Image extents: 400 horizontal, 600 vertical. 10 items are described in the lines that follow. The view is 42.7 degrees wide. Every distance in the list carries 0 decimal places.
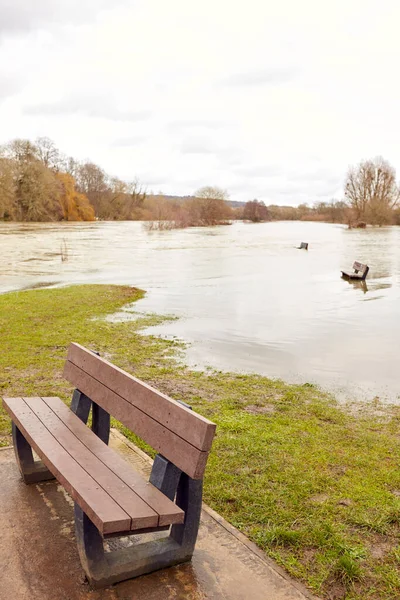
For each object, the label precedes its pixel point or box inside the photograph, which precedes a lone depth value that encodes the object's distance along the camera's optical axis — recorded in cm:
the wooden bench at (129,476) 226
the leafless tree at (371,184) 8712
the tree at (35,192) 6888
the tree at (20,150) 7100
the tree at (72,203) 7925
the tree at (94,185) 9688
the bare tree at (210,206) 7862
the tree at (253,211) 10544
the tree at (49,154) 8572
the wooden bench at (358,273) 1877
